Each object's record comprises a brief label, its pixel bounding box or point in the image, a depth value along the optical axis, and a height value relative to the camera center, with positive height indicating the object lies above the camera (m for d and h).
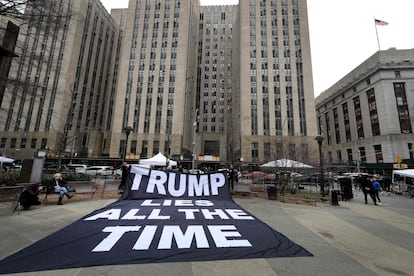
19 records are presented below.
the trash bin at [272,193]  11.27 -1.47
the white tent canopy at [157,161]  17.10 +0.51
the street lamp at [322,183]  12.28 -0.81
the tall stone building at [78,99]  43.19 +19.25
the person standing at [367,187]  11.46 -0.95
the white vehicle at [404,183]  16.83 -1.06
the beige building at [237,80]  46.12 +24.98
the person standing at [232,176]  12.61 -0.58
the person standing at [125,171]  9.11 -0.30
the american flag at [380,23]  31.10 +26.90
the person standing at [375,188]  11.41 -0.97
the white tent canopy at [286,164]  14.31 +0.52
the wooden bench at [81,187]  9.61 -1.31
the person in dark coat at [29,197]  6.84 -1.35
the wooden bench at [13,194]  6.73 -1.29
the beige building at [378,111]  41.64 +16.73
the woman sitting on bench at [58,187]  8.29 -1.15
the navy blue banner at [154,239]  3.38 -1.78
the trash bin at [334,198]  10.31 -1.54
